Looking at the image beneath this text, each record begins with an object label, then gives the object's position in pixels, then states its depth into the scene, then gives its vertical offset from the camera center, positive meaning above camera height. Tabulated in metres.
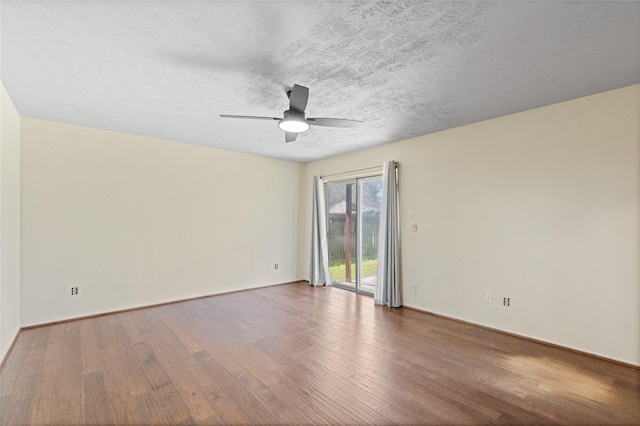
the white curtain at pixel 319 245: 5.89 -0.65
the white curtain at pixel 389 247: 4.47 -0.52
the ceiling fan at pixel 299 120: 2.43 +0.91
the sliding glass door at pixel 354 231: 5.21 -0.34
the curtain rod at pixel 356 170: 4.89 +0.77
